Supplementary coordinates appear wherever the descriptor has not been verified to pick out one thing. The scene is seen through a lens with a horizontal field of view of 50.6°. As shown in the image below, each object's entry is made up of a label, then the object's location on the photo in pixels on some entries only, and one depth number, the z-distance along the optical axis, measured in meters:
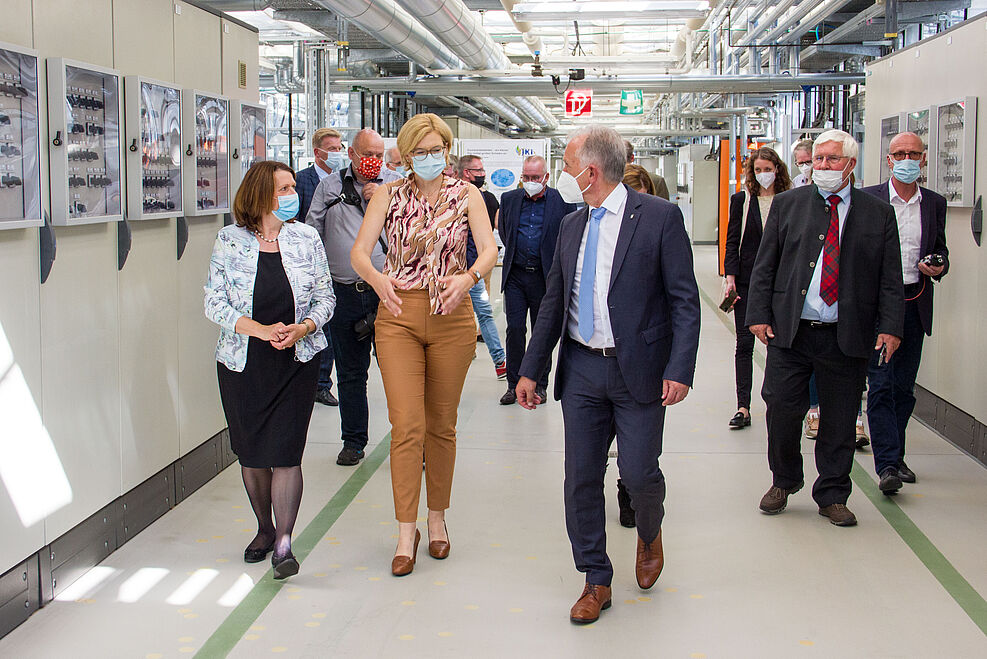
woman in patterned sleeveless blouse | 3.62
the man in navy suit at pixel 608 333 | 3.12
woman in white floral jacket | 3.58
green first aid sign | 15.44
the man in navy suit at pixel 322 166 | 5.48
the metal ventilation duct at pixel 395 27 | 7.46
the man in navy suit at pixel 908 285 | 4.64
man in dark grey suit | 4.01
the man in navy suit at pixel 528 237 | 6.15
